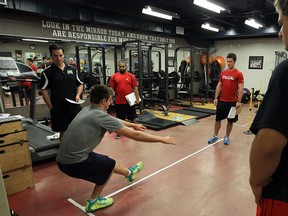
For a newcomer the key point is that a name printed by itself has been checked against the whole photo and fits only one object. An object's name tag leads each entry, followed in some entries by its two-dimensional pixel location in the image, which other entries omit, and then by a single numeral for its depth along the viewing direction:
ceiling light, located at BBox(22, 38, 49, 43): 6.39
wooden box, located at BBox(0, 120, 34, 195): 2.75
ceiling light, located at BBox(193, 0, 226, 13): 5.81
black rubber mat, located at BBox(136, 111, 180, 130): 5.84
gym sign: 6.71
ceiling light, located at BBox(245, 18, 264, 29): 8.18
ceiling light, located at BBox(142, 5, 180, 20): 6.51
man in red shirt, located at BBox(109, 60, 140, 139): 4.96
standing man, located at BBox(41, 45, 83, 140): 3.46
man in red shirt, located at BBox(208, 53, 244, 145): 4.27
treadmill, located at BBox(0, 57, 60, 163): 3.73
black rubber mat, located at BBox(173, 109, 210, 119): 7.03
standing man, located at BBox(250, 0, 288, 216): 0.80
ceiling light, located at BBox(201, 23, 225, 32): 9.23
